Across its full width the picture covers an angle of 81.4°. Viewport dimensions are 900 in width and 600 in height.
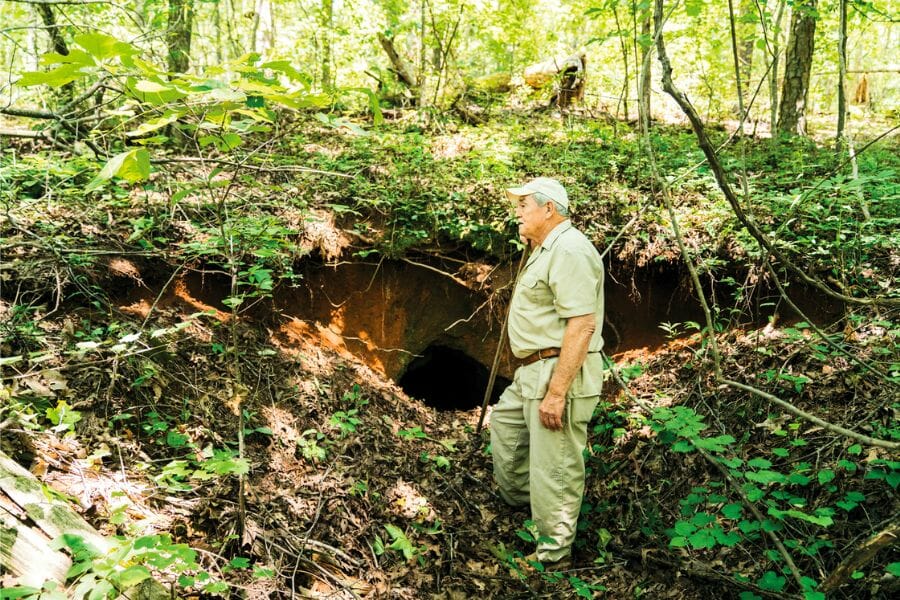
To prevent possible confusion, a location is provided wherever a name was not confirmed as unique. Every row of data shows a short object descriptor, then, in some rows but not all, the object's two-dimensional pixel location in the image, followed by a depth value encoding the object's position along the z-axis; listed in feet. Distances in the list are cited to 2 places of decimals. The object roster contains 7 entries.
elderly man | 11.02
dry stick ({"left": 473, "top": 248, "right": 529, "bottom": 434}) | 14.91
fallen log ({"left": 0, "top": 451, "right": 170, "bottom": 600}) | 5.90
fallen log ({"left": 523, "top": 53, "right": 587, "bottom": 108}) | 31.22
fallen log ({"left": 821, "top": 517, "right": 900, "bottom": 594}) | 6.86
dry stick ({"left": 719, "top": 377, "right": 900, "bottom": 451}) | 6.72
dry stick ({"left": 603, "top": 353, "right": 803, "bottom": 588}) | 8.56
